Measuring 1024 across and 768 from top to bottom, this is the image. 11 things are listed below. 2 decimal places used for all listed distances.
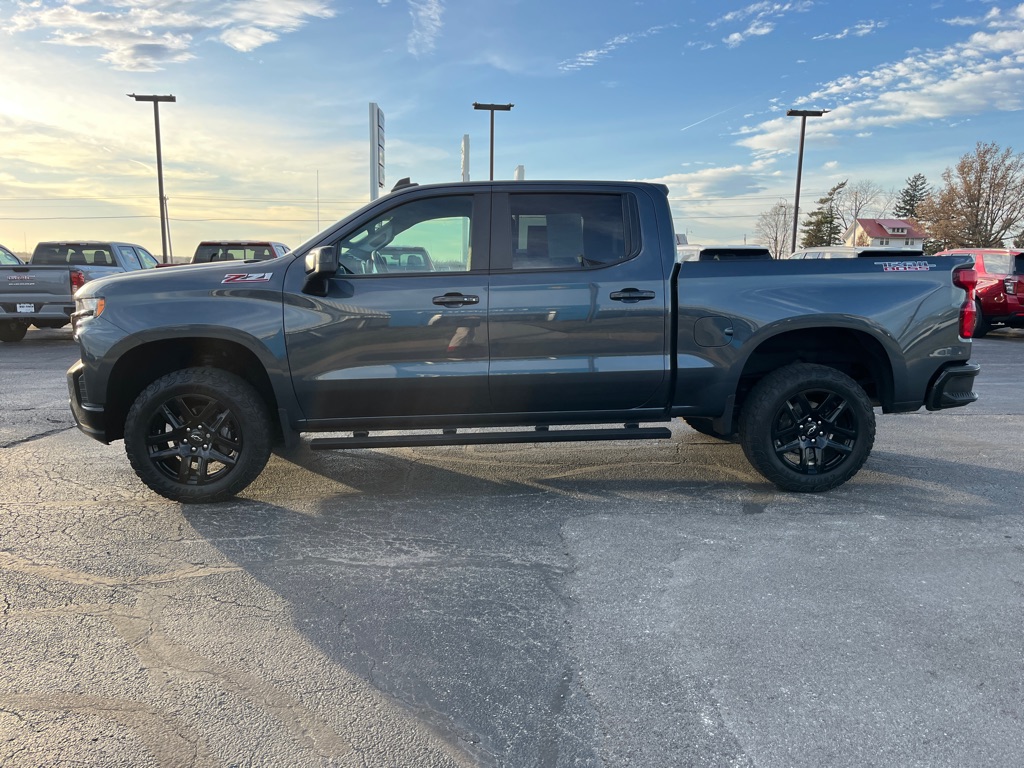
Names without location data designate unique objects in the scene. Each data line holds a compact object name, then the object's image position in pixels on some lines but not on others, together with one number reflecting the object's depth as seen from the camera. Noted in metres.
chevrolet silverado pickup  4.27
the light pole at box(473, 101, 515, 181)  28.92
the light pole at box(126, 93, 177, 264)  28.75
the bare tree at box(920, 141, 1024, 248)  50.01
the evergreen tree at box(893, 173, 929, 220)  89.12
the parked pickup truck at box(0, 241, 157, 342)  12.54
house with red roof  71.94
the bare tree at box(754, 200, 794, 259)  72.38
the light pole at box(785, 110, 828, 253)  30.02
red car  14.20
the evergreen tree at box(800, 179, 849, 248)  72.38
